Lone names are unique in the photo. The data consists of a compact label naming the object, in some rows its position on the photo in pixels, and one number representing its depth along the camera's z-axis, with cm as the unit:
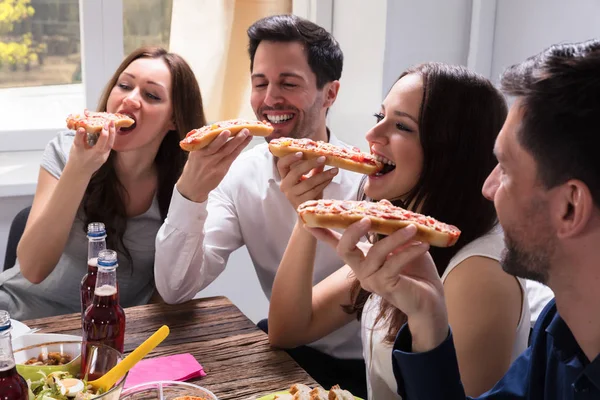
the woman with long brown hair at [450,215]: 150
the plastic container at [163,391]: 129
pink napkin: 152
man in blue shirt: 107
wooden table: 154
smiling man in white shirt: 214
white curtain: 375
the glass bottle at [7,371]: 106
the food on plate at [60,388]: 116
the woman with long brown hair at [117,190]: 227
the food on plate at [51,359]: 128
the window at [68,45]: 353
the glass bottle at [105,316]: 142
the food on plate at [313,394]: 136
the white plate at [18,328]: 167
